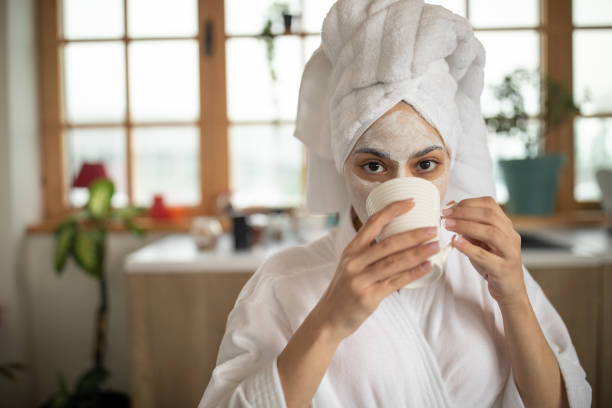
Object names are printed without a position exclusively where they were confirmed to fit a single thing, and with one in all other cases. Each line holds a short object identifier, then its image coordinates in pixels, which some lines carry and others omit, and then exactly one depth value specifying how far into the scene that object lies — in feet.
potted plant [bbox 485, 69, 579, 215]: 6.77
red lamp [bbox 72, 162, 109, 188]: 7.09
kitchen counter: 5.62
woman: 2.06
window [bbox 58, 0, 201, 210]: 7.99
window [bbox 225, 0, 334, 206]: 7.79
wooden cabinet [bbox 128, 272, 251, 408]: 5.65
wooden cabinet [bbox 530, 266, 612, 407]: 5.31
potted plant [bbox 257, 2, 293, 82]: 7.41
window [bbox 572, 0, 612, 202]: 7.66
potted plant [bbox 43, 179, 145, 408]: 6.69
